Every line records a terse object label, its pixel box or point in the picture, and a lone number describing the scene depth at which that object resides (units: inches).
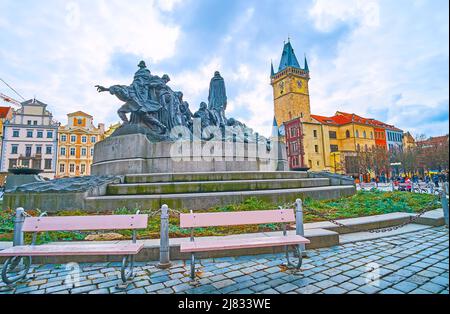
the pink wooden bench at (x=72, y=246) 128.8
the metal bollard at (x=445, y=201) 124.1
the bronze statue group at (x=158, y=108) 460.1
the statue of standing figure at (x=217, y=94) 642.8
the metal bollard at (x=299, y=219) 171.6
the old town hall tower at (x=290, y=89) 2770.7
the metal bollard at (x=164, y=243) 153.2
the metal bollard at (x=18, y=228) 148.8
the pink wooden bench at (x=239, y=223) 135.6
